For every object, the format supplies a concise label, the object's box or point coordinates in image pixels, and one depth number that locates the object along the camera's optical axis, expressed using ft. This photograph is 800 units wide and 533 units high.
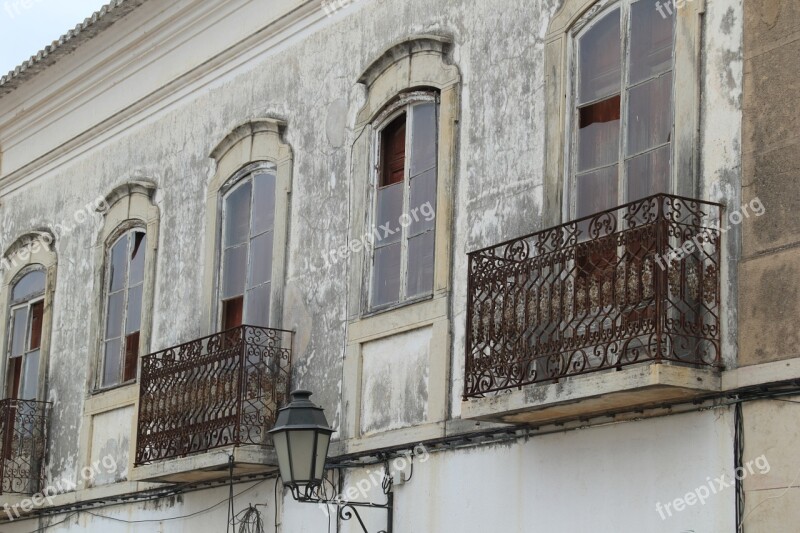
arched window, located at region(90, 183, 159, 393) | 52.06
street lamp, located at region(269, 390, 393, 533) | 37.42
